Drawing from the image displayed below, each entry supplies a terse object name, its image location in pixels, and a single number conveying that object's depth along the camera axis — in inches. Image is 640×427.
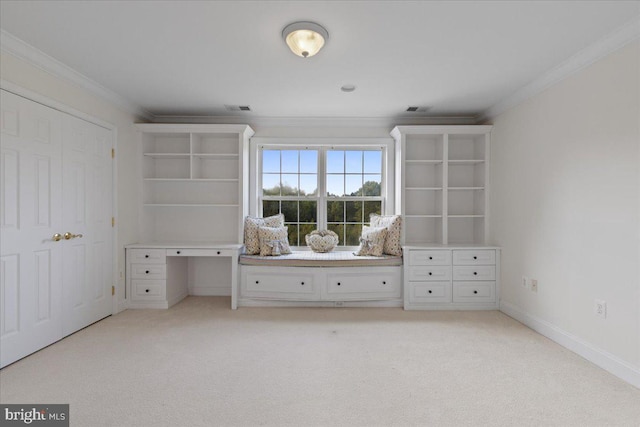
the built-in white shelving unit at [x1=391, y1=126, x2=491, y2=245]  163.3
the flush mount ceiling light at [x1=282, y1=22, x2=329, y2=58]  82.1
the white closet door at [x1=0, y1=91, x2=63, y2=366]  91.8
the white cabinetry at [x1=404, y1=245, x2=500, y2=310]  146.4
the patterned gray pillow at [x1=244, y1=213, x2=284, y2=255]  156.6
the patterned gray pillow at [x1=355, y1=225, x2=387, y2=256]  153.0
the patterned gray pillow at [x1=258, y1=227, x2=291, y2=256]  153.8
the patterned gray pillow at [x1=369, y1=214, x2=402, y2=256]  152.9
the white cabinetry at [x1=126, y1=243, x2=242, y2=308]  146.2
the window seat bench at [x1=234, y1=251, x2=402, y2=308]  147.3
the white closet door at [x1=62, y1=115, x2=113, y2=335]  114.6
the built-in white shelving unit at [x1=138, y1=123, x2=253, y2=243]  167.6
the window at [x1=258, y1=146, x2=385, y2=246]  175.0
